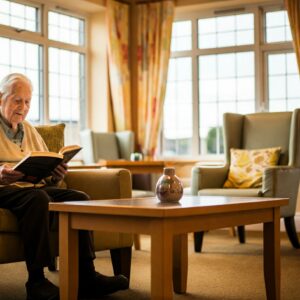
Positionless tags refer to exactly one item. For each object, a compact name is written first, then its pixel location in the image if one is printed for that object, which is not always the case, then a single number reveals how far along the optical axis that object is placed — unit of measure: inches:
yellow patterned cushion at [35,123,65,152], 138.0
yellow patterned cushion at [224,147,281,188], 184.7
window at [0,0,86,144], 232.7
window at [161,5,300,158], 248.8
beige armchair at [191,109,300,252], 172.4
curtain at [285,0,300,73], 234.1
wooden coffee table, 81.0
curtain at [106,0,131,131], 258.8
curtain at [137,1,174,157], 258.7
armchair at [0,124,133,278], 107.1
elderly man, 102.7
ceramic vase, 98.4
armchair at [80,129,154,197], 234.8
